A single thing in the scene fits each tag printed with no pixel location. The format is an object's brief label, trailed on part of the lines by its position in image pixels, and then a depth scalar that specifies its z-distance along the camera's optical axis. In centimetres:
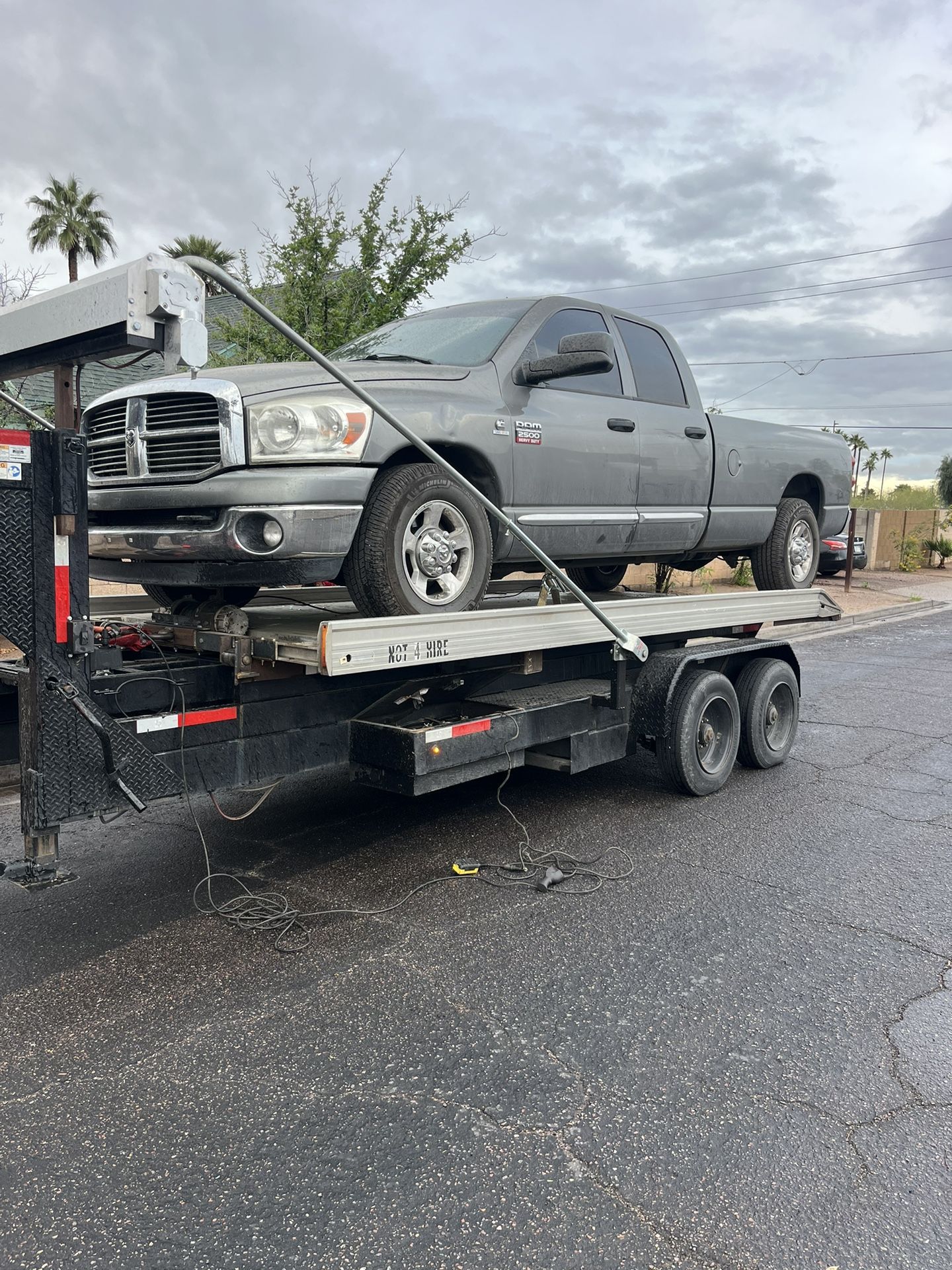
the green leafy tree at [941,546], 3506
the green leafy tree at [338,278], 1145
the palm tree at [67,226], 3086
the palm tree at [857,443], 6899
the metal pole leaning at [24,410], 345
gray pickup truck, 427
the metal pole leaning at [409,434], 322
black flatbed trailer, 349
